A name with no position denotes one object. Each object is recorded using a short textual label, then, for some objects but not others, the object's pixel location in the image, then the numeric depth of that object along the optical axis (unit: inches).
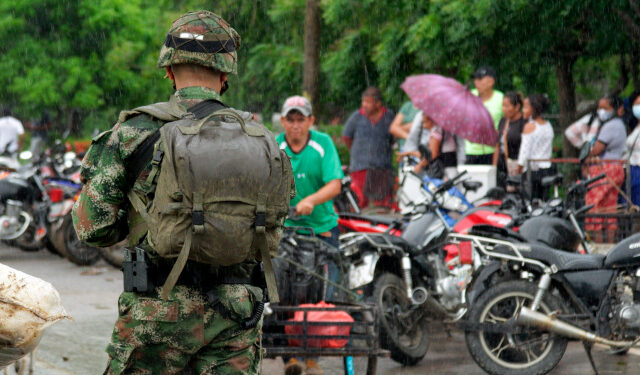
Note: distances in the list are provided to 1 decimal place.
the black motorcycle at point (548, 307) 550.2
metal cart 451.5
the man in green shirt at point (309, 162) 552.6
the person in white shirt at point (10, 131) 1287.4
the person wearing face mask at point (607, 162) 750.5
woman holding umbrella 938.7
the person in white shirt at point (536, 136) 907.3
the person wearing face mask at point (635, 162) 877.2
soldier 272.8
